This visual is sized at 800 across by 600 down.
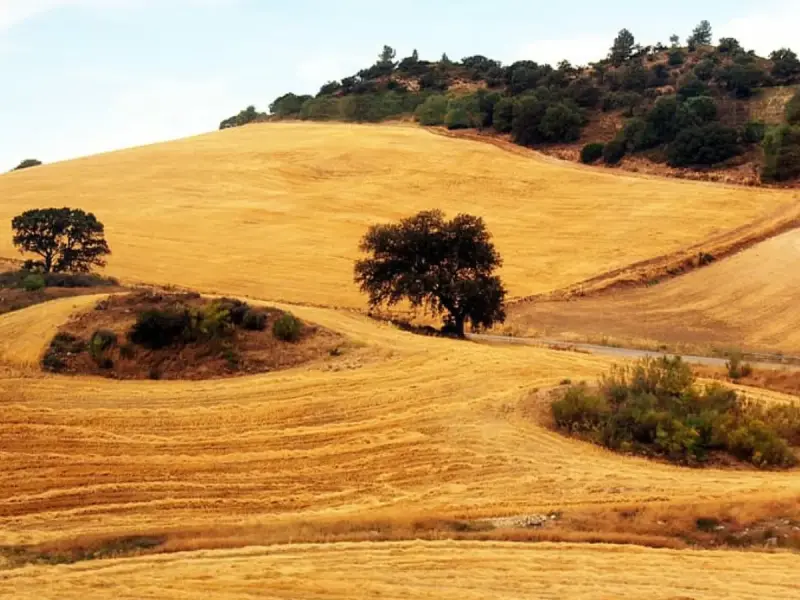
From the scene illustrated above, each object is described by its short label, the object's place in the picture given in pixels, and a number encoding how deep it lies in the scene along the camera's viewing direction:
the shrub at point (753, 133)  76.82
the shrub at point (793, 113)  75.00
